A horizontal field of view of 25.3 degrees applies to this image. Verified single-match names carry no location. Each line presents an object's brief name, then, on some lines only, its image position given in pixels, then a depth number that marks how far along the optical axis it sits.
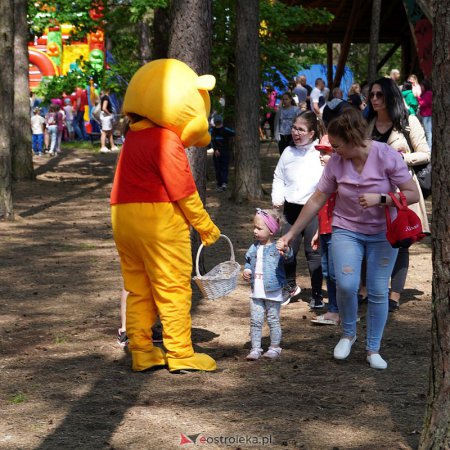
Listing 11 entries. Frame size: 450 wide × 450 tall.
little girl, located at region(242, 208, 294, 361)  7.09
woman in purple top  6.78
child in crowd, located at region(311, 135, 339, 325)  8.48
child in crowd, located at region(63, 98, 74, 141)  36.80
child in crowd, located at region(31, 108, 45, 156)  30.20
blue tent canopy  40.15
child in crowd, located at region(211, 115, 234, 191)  19.59
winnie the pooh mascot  6.66
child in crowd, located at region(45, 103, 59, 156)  30.34
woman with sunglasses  8.09
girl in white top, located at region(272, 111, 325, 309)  8.79
